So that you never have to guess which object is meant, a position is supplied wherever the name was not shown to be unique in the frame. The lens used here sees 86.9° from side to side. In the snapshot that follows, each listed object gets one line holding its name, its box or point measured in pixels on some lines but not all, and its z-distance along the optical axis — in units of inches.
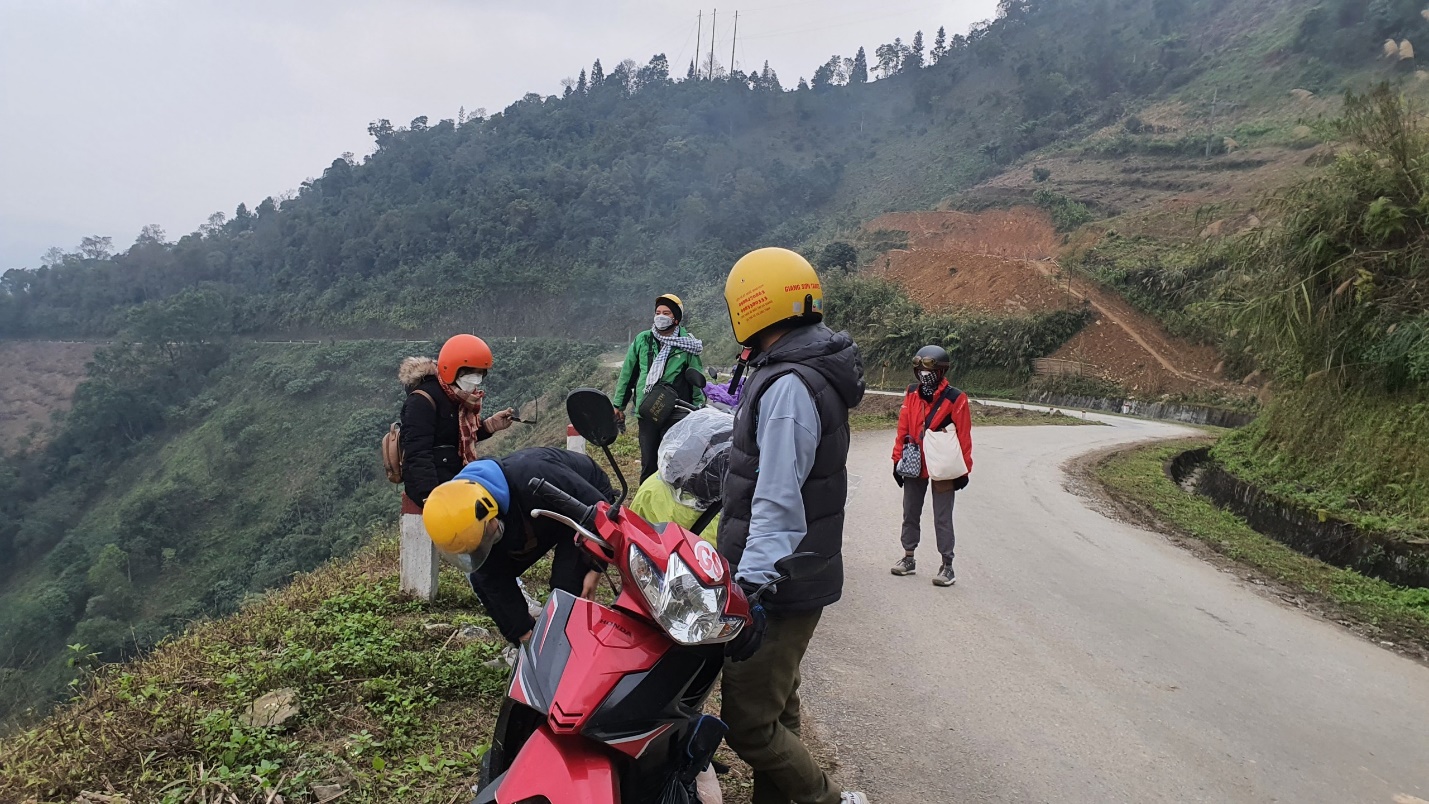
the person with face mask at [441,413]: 158.6
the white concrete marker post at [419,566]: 183.2
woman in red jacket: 228.1
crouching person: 112.2
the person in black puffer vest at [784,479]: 90.1
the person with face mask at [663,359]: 228.7
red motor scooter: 71.2
